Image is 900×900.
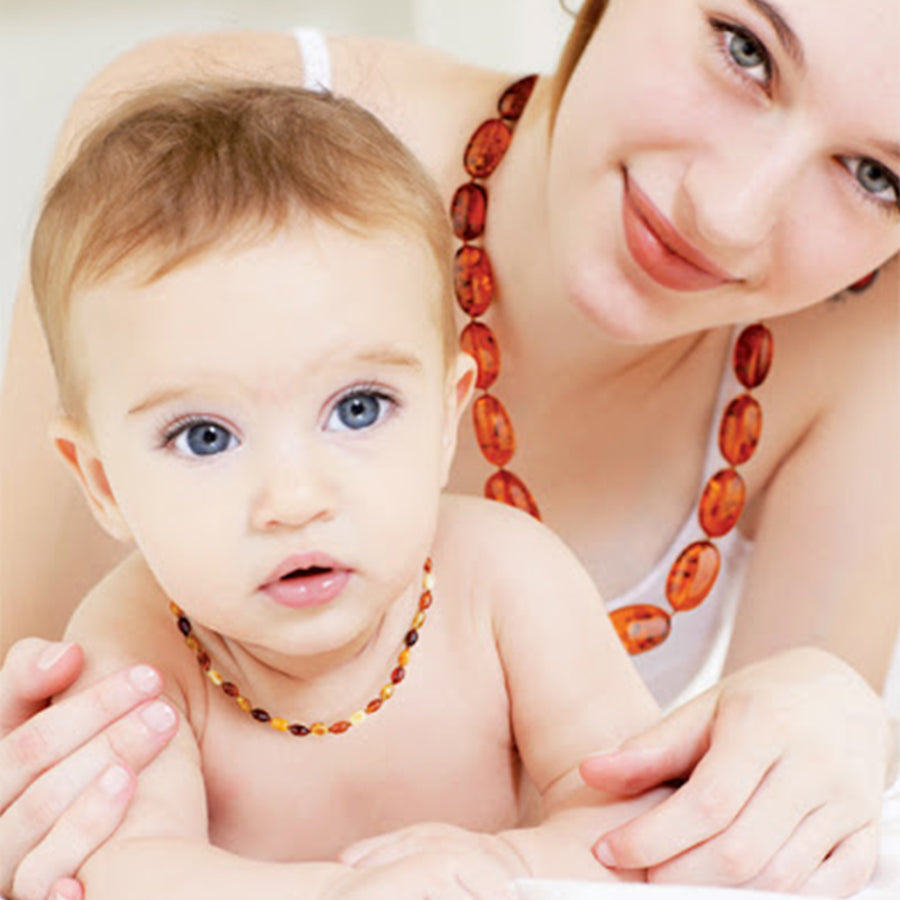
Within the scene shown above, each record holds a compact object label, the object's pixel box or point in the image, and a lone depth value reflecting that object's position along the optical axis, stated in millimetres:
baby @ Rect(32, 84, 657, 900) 724
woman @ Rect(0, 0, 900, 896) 765
